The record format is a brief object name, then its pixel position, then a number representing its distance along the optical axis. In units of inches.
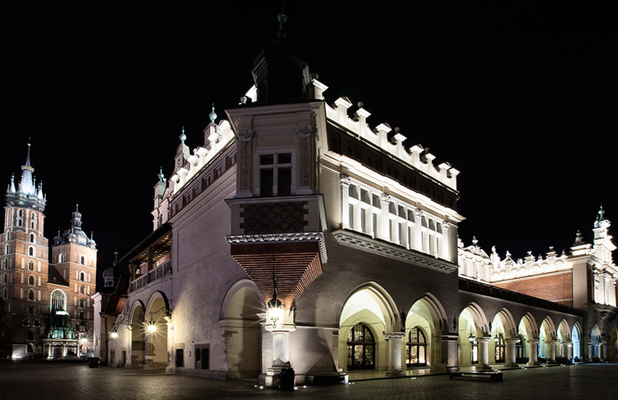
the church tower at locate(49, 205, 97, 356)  4347.9
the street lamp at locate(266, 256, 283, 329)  713.6
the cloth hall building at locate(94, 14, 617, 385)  703.7
